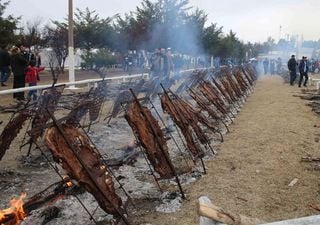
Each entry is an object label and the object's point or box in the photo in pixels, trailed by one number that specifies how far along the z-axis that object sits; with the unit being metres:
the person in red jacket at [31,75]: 14.55
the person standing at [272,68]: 50.10
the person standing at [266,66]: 51.66
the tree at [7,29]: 21.88
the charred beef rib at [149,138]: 5.30
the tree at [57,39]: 32.91
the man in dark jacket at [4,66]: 16.47
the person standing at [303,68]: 25.22
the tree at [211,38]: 38.84
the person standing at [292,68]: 26.50
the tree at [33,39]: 31.21
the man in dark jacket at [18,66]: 13.83
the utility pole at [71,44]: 18.17
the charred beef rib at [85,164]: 3.89
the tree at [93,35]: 33.91
